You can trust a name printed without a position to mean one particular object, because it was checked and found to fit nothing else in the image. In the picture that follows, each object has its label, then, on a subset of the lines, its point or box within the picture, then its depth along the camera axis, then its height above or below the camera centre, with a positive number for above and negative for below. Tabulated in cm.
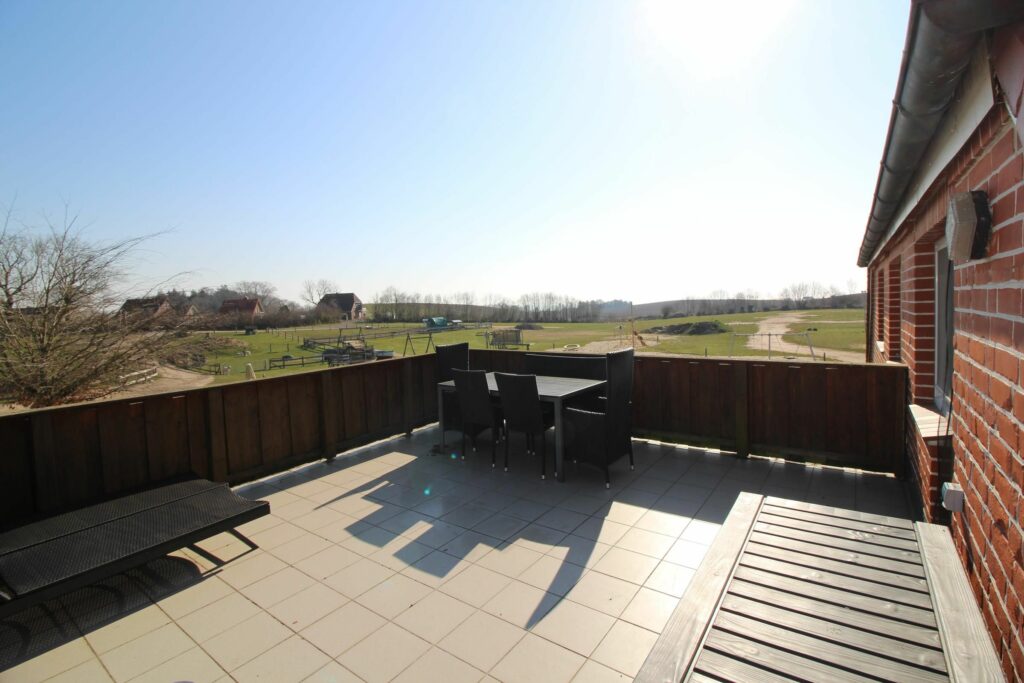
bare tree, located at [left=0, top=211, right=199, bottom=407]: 710 +14
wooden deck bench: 128 -97
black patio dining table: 438 -76
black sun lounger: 234 -118
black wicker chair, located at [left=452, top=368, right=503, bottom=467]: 476 -86
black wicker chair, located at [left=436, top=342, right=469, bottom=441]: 595 -54
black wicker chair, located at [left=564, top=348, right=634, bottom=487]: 415 -103
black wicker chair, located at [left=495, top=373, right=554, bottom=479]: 446 -85
